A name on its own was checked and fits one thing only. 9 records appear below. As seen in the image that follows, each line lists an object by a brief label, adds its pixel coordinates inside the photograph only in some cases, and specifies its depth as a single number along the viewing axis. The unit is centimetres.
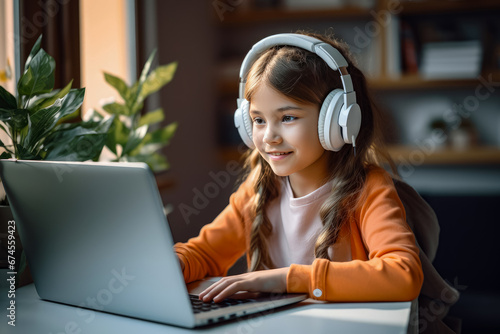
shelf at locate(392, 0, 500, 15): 286
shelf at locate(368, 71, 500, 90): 292
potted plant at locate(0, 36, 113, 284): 106
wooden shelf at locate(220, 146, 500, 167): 288
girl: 95
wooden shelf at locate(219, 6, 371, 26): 301
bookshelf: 290
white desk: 82
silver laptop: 80
